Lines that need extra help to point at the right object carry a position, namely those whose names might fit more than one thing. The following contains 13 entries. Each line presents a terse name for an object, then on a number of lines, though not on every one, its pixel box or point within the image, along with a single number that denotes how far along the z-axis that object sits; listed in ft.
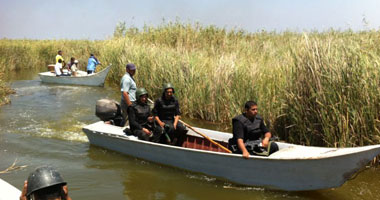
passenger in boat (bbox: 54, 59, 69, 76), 66.85
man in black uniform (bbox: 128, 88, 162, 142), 25.67
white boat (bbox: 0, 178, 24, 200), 13.94
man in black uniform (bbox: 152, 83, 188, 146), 25.66
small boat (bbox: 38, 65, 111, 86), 61.10
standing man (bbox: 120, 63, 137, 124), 28.48
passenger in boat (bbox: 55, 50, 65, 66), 65.46
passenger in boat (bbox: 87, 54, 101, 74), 65.41
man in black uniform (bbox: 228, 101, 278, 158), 20.48
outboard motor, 30.30
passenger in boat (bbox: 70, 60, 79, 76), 67.36
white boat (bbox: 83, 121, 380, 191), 17.44
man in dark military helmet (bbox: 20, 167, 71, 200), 9.04
